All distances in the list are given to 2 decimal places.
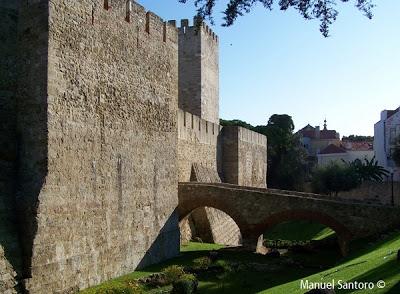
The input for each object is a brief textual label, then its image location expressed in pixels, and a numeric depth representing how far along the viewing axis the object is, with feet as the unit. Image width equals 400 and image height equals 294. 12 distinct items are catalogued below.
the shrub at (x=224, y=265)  52.44
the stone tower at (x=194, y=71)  99.04
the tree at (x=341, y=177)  130.52
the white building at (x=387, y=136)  140.97
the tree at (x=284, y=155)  152.15
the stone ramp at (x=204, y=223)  77.46
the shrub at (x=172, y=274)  45.89
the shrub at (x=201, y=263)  53.03
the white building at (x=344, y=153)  200.44
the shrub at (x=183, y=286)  42.14
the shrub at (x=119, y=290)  38.58
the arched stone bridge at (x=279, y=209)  60.75
